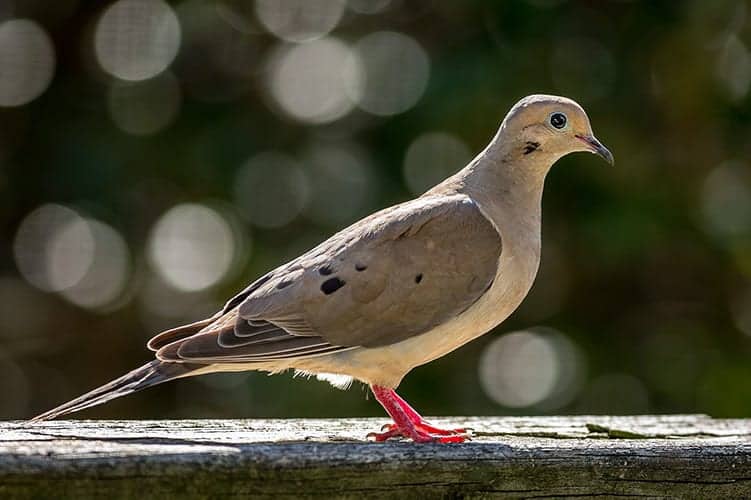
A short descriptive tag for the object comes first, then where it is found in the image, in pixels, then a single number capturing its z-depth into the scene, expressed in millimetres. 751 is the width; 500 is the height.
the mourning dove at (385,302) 6285
